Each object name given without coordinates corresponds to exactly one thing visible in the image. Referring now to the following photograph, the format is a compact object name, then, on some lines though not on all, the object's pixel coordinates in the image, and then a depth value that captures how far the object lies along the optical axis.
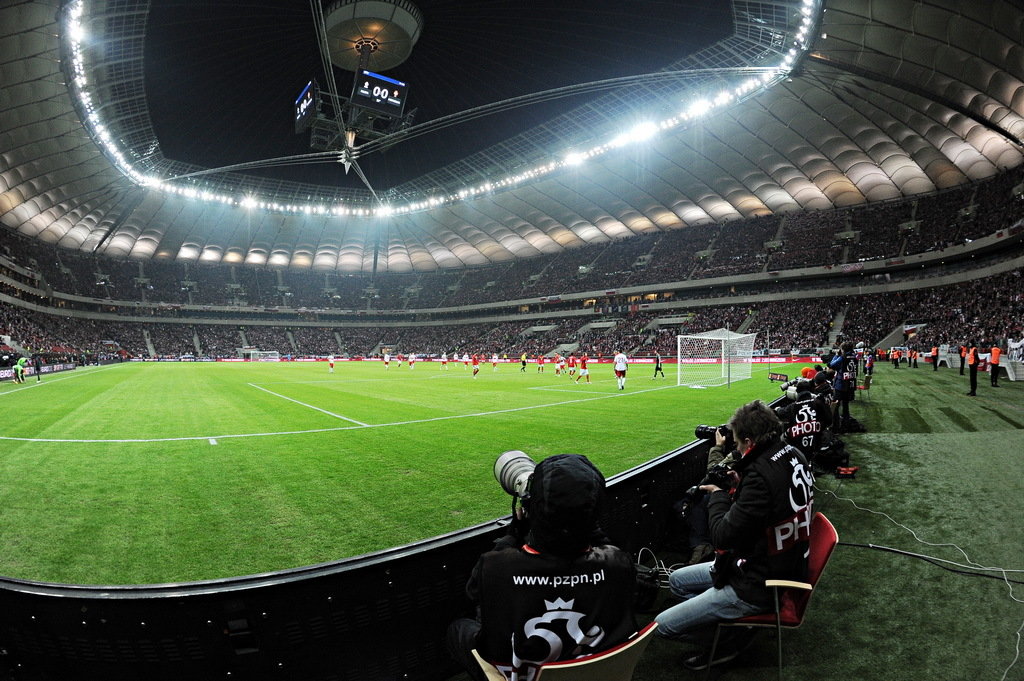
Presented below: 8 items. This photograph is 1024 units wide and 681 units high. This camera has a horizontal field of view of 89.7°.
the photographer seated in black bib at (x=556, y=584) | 2.11
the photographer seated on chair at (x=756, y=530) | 3.18
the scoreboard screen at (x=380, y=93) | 36.88
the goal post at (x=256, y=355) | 80.16
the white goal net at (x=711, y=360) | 25.49
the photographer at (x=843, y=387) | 11.88
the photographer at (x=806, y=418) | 7.20
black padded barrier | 2.59
